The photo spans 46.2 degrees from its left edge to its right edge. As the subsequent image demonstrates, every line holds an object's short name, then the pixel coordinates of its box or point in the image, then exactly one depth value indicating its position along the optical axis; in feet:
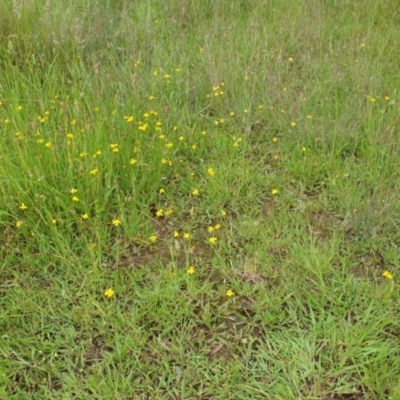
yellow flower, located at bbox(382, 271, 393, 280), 6.91
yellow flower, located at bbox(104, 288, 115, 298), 6.75
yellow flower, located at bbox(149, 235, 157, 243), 7.73
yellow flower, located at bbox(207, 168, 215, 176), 8.92
